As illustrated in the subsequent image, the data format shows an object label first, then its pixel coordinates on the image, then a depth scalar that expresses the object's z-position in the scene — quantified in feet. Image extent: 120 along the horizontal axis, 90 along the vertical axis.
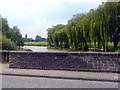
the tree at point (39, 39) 597.77
